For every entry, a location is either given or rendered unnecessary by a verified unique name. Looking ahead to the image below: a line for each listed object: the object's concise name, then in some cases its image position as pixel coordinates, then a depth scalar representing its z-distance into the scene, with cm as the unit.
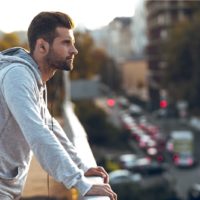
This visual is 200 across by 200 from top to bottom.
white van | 4062
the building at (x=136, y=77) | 9500
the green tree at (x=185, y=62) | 5506
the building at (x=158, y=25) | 7725
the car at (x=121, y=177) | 2981
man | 239
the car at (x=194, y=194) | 2789
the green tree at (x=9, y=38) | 2394
